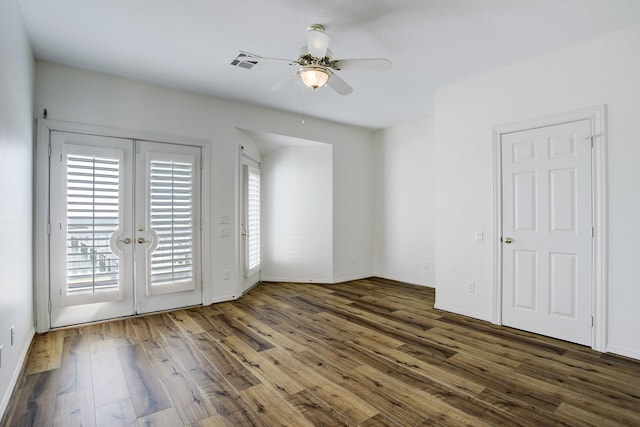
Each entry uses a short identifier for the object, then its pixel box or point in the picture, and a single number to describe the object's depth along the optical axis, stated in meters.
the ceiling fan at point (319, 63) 2.49
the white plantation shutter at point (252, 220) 5.03
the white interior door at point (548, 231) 2.98
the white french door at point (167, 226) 3.81
